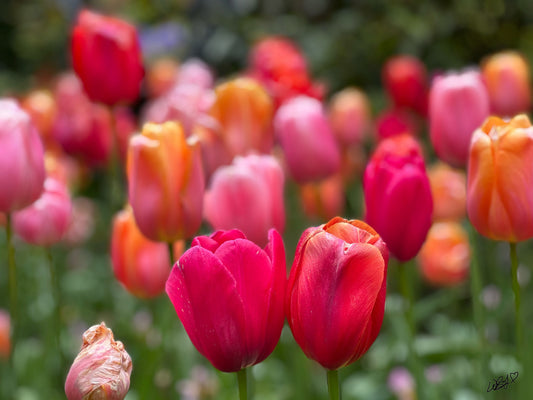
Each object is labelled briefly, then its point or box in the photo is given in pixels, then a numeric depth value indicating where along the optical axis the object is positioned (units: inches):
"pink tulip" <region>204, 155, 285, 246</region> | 31.4
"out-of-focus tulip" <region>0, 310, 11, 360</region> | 53.9
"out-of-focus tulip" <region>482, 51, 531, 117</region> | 43.3
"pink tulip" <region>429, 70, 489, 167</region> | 32.6
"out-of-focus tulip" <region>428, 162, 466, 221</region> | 72.4
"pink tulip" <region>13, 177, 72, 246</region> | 37.4
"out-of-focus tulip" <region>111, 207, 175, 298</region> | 35.1
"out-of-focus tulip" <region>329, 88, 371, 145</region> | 76.2
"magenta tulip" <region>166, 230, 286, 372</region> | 24.6
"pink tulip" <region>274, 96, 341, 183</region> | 38.7
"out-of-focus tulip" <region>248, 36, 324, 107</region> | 49.3
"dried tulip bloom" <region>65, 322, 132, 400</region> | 25.2
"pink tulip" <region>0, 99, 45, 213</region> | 31.4
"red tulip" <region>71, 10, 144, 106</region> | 38.1
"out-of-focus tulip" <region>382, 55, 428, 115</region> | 80.9
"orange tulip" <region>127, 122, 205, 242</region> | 30.5
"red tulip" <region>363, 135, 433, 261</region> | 29.1
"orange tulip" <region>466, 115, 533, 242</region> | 27.6
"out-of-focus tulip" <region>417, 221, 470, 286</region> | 55.2
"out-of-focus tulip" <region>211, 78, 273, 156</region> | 38.0
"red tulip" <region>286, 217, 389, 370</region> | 24.3
